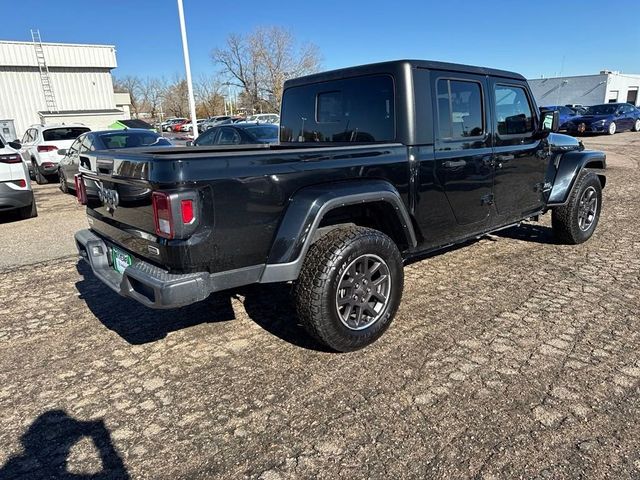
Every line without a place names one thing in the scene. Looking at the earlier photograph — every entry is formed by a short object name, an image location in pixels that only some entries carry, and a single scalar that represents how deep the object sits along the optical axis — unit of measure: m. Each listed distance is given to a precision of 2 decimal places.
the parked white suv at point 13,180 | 6.95
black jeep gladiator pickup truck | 2.60
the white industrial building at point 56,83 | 27.64
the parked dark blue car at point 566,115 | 24.67
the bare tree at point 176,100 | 72.50
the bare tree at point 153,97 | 80.44
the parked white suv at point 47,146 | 12.12
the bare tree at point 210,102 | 69.06
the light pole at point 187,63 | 14.77
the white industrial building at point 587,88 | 43.81
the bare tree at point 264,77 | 49.56
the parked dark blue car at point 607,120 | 23.91
